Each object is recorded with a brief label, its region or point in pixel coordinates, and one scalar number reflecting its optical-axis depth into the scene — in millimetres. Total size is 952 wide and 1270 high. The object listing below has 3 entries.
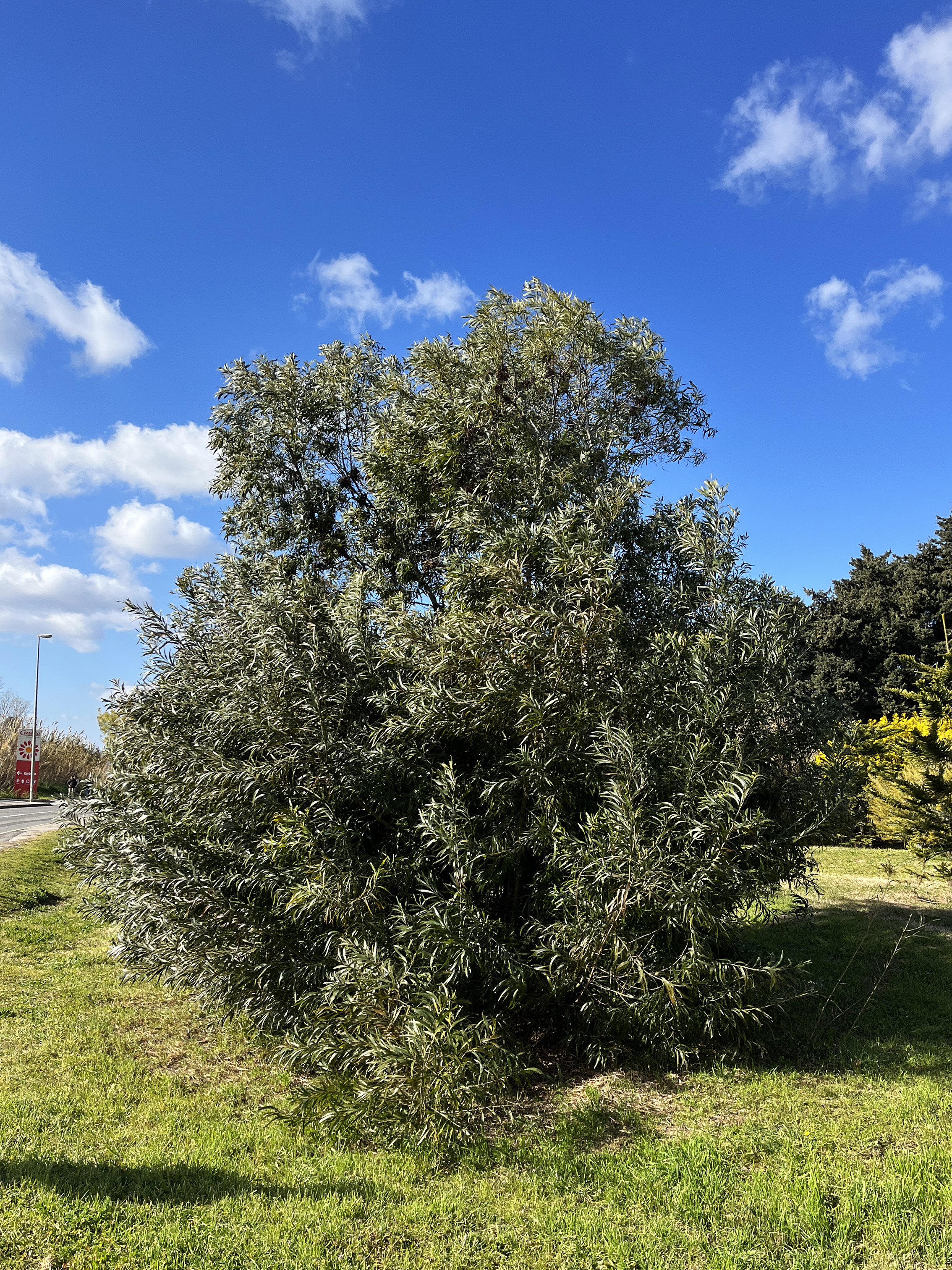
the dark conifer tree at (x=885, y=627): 25578
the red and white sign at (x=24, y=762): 33375
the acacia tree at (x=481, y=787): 5777
